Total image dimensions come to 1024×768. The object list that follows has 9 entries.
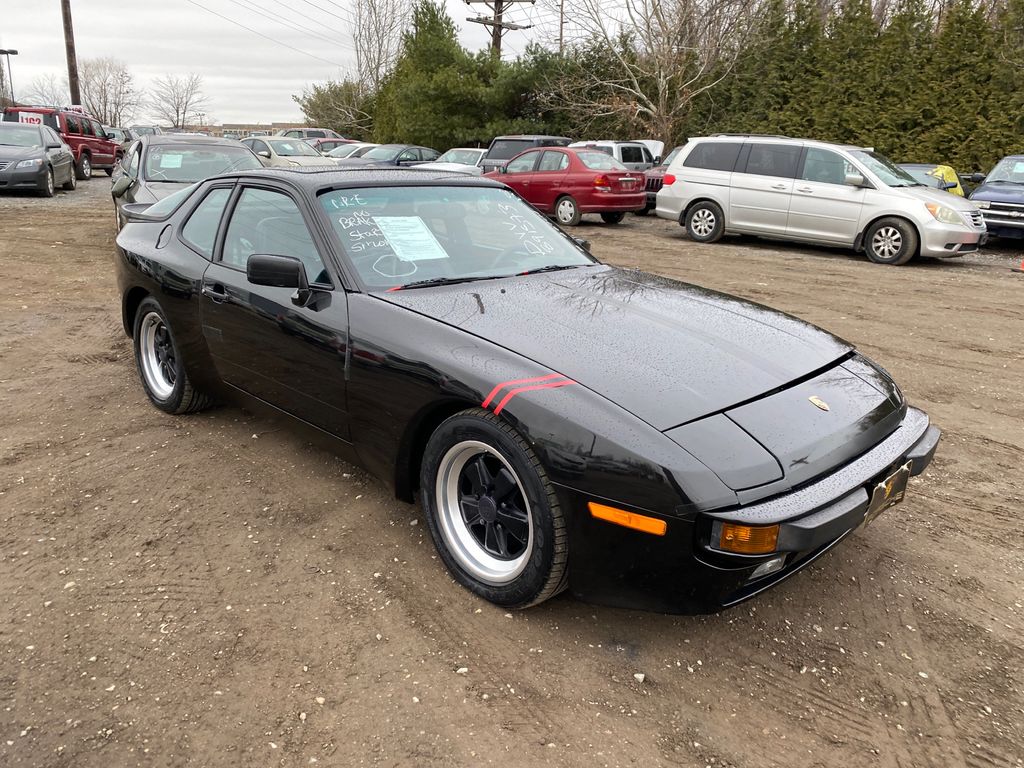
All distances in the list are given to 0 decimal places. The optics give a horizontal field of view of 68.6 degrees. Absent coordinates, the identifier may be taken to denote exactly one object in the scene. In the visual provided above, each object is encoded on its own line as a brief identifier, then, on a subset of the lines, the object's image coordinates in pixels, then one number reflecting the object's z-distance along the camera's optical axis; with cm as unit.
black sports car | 221
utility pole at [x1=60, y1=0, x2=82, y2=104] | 2941
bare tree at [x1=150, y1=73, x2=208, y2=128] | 7956
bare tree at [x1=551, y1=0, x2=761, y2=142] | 2242
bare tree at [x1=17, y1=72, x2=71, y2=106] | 7762
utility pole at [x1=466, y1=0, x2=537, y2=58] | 3234
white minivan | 1049
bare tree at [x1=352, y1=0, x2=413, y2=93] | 4097
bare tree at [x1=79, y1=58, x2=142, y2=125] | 7450
